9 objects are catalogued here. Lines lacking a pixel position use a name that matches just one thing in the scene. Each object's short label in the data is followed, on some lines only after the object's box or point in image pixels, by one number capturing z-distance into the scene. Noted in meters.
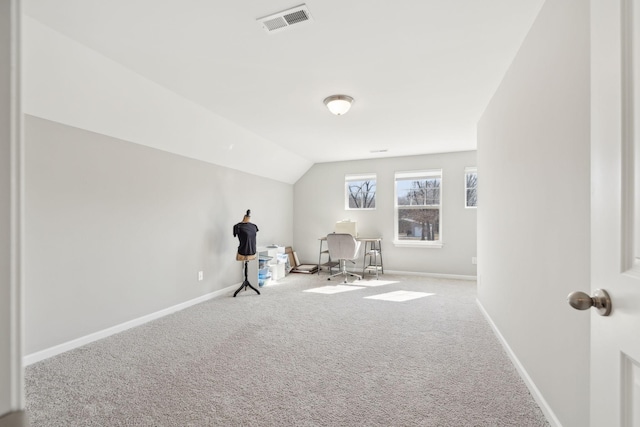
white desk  6.14
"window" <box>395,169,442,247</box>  6.01
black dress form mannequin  4.50
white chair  5.34
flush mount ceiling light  3.17
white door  0.63
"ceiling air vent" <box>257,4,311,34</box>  1.89
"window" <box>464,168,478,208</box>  5.73
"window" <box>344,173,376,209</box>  6.45
